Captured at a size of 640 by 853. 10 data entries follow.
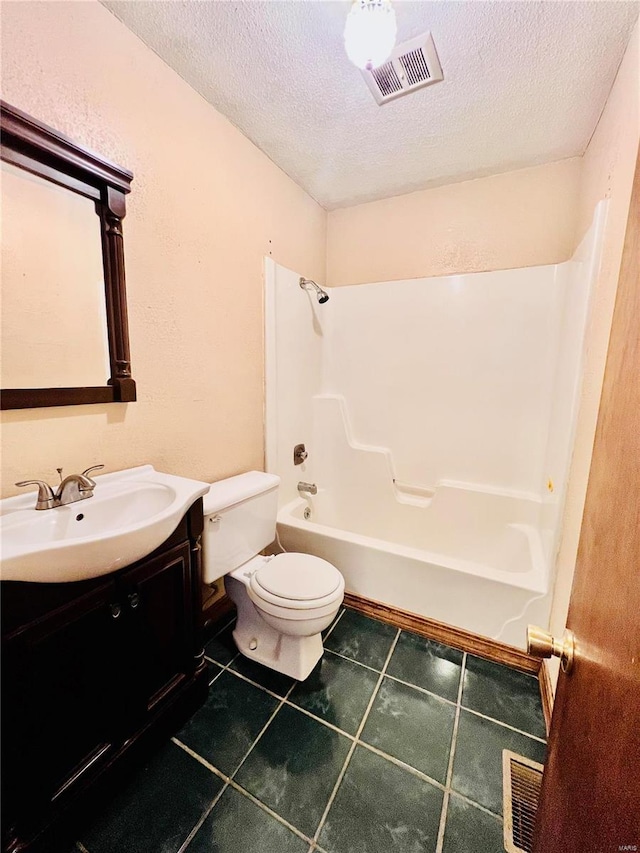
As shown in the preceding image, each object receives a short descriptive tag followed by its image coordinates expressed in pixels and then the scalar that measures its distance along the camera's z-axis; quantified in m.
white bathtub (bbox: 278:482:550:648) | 1.49
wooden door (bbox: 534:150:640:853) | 0.35
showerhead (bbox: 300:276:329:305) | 2.13
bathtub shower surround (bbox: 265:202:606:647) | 1.57
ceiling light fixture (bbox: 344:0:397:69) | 1.00
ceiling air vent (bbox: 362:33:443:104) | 1.19
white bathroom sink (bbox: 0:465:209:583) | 0.74
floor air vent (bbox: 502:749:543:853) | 0.94
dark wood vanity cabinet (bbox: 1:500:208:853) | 0.77
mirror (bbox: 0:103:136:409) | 0.95
